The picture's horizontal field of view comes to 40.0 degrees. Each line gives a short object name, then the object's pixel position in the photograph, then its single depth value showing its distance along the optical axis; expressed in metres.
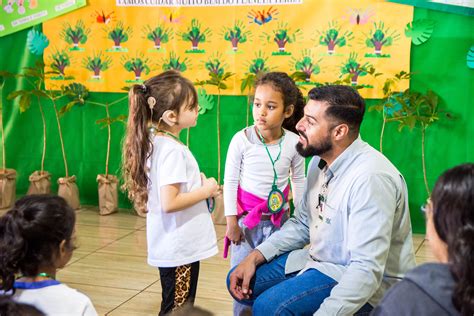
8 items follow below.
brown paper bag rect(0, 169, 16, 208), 5.41
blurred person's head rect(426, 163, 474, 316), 1.32
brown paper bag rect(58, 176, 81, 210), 5.36
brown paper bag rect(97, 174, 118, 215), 5.32
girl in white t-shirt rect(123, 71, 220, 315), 2.62
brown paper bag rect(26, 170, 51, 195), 5.46
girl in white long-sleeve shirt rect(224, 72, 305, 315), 2.88
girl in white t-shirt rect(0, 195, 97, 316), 1.58
